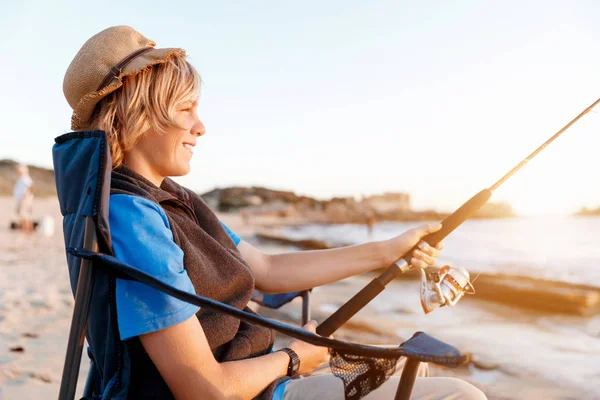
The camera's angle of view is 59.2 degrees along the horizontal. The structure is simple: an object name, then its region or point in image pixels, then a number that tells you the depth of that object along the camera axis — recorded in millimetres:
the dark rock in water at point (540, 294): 5141
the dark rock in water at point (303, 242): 10747
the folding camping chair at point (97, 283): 1151
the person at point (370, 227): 22847
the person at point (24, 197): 11783
